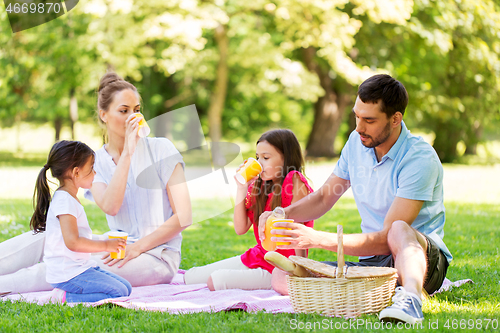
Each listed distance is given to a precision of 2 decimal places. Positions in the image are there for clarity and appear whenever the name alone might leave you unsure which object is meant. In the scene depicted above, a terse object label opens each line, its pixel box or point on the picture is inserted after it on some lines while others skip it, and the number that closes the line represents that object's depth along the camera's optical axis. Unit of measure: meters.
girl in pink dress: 7.13
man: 5.47
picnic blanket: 6.01
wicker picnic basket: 5.33
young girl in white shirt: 6.15
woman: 7.05
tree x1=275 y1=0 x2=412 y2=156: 28.11
